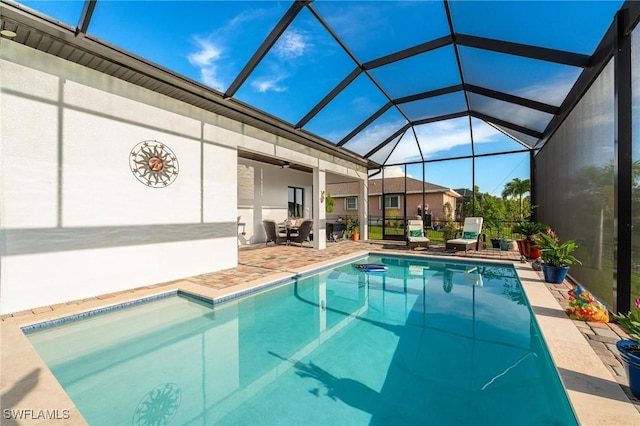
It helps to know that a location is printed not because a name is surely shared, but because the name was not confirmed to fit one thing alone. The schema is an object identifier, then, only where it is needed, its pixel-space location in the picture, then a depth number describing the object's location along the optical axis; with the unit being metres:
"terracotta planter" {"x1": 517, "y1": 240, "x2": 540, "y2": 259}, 8.13
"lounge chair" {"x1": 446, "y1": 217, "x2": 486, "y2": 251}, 9.76
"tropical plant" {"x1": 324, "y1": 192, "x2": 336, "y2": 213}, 15.53
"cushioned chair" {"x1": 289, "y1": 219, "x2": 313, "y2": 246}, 11.12
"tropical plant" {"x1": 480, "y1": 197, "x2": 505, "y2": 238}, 11.45
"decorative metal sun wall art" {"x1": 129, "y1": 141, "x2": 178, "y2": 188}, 5.47
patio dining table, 11.39
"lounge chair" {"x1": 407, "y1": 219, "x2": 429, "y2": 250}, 10.84
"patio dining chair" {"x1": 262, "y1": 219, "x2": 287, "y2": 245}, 11.31
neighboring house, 22.48
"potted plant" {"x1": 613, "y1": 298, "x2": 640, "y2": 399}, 2.28
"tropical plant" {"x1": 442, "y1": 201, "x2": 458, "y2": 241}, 11.81
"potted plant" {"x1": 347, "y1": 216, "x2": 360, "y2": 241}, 14.77
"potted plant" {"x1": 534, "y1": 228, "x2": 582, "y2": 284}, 5.48
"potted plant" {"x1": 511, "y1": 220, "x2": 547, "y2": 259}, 8.12
